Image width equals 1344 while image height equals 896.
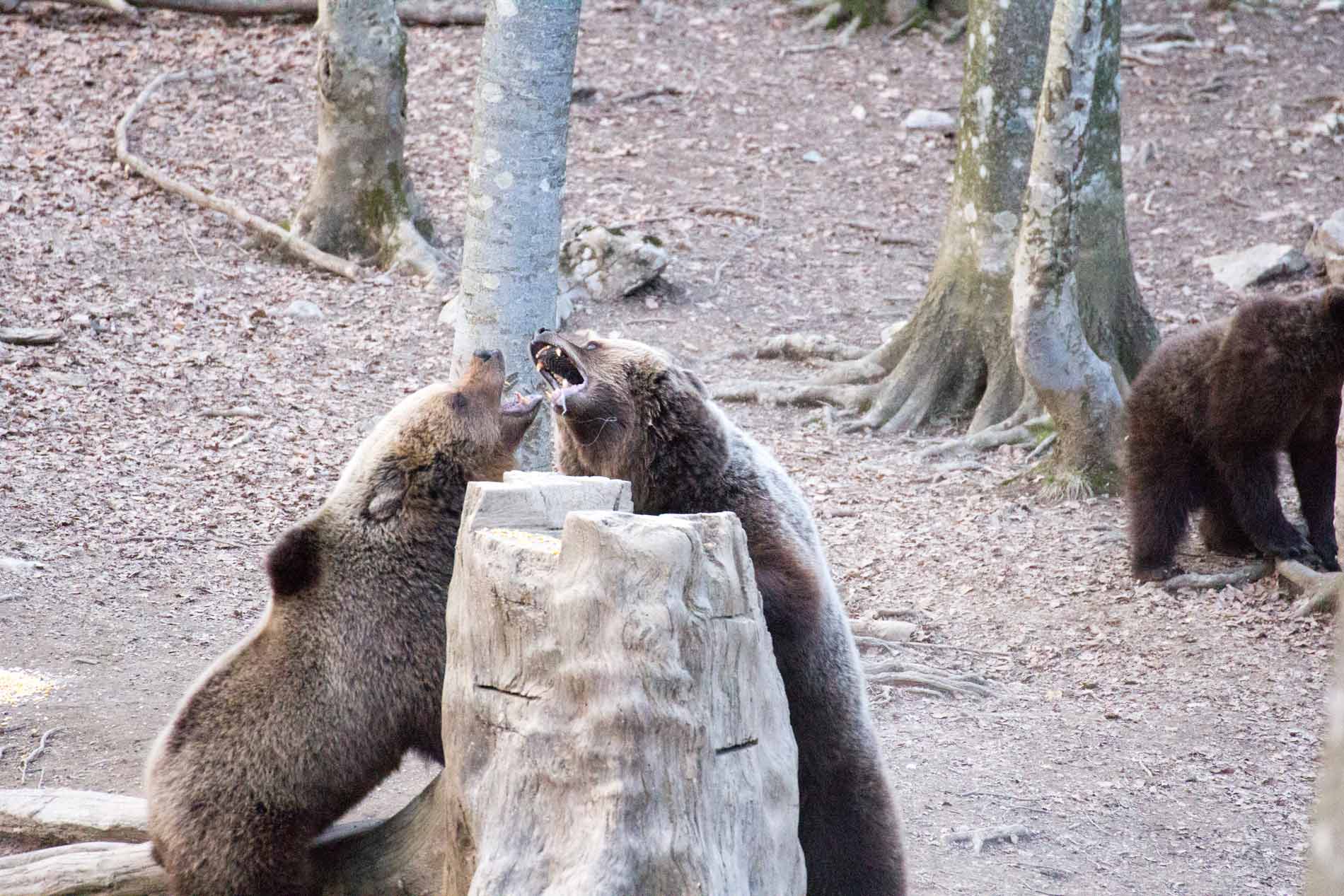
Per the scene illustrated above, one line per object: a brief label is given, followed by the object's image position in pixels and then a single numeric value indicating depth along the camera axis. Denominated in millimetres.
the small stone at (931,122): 31078
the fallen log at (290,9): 31728
